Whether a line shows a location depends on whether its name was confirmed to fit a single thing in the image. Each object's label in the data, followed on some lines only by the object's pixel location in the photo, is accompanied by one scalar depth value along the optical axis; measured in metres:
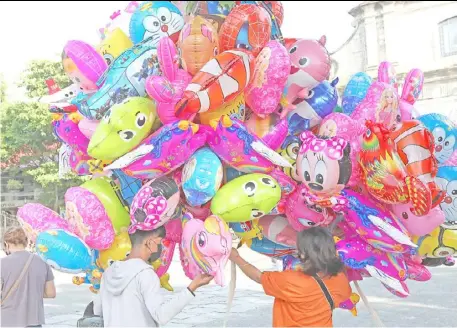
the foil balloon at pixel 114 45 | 3.08
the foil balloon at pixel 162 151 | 2.50
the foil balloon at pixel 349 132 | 2.74
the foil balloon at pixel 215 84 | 2.51
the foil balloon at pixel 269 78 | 2.70
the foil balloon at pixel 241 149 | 2.53
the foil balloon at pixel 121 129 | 2.53
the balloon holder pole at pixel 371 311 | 3.22
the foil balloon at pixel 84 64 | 2.92
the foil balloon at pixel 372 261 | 2.79
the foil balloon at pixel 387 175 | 2.49
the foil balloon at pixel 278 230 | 2.99
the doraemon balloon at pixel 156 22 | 2.94
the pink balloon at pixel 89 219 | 2.71
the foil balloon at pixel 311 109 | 2.94
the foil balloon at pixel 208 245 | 2.37
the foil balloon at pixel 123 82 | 2.68
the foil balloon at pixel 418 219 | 2.74
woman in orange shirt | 2.34
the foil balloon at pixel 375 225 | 2.64
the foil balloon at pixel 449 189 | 2.97
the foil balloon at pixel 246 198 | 2.51
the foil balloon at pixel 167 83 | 2.45
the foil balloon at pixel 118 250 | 2.86
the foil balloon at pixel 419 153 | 2.69
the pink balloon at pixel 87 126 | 2.80
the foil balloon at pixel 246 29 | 2.77
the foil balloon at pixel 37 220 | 2.76
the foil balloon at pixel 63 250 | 2.58
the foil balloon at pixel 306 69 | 2.87
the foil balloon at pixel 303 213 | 2.78
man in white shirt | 2.05
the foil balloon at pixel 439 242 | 3.03
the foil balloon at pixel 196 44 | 2.65
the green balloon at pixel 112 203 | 2.82
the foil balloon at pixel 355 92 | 3.15
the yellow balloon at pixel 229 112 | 2.68
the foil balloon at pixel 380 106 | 2.91
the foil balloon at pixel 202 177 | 2.50
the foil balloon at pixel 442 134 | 3.00
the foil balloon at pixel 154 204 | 2.48
